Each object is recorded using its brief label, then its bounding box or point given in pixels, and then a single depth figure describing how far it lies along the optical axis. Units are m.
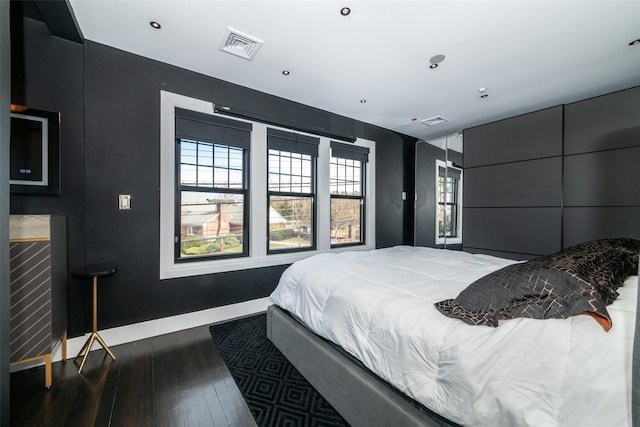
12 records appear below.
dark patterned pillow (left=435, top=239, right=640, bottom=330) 0.90
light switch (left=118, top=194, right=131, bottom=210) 2.36
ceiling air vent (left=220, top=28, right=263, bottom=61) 2.17
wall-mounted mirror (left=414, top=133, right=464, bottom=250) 4.27
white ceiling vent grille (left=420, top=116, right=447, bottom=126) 3.99
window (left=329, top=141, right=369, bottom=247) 3.97
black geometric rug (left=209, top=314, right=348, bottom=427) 1.51
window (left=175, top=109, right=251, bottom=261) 2.74
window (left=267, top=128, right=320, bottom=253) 3.37
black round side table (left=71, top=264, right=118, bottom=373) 1.96
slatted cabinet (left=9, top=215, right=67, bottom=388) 1.64
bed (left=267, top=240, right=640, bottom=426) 0.76
